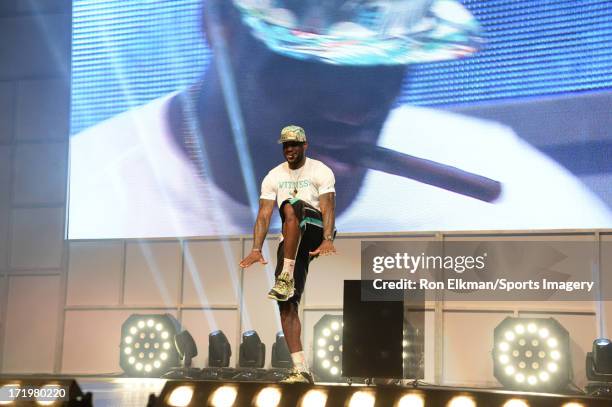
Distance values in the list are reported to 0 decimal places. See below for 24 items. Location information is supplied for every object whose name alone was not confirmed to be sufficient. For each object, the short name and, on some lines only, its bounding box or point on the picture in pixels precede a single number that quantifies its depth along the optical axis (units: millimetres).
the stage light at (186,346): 13773
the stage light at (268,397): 5350
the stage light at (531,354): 12023
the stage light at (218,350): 13453
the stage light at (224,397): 5445
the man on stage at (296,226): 8602
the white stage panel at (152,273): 15102
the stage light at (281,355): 13250
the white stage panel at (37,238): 16109
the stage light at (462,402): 5098
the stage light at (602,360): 11453
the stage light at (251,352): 13336
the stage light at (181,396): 5492
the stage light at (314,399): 5328
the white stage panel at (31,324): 15805
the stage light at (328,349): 13125
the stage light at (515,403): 4965
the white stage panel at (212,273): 14719
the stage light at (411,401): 5156
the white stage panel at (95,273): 15492
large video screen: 13039
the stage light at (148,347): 14016
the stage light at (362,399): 5246
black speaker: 8211
